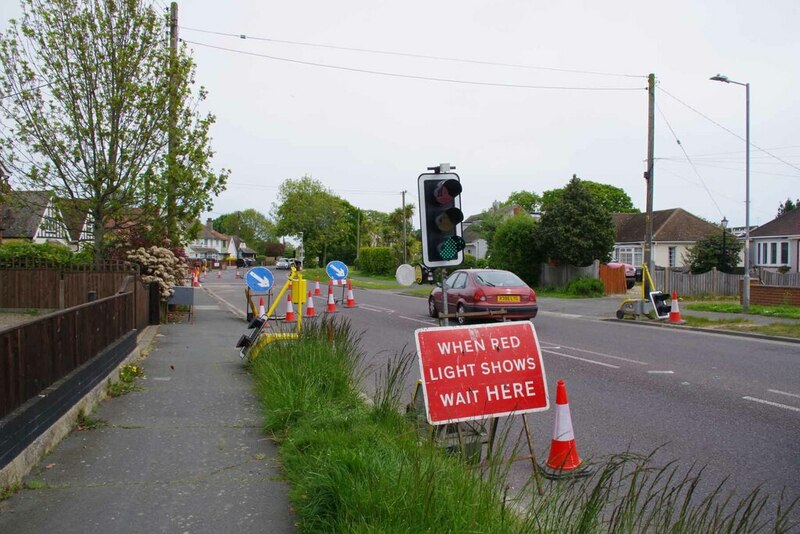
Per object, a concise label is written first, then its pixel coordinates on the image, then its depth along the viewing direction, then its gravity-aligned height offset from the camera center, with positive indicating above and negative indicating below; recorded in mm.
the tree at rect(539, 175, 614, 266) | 29891 +1723
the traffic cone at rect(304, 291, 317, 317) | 17714 -1272
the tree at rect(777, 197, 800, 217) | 71500 +6677
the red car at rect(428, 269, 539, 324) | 15359 -733
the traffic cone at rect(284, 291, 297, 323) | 13367 -1047
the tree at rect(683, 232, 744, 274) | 34000 +596
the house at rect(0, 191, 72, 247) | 13017 +1150
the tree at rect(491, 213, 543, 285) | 32125 +777
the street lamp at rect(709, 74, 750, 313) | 19172 +1722
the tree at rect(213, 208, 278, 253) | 144500 +8301
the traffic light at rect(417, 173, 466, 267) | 5660 +399
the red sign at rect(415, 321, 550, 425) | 4676 -811
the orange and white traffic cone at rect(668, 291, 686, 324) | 17438 -1328
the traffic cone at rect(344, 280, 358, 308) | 23380 -1426
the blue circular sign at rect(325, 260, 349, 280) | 20288 -208
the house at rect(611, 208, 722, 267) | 46594 +2211
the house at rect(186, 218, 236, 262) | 114438 +3362
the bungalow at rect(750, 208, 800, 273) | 40406 +1450
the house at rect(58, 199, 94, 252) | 13211 +957
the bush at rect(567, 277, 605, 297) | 28125 -1038
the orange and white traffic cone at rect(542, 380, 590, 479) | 4895 -1363
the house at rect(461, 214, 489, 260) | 65875 +2095
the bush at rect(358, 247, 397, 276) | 55494 +250
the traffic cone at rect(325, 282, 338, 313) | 20684 -1342
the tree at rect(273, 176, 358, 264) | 81188 +5599
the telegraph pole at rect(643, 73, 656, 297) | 22047 +4325
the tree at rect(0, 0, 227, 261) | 12398 +3167
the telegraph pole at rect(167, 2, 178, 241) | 13656 +2750
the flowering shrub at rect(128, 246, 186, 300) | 15359 -54
